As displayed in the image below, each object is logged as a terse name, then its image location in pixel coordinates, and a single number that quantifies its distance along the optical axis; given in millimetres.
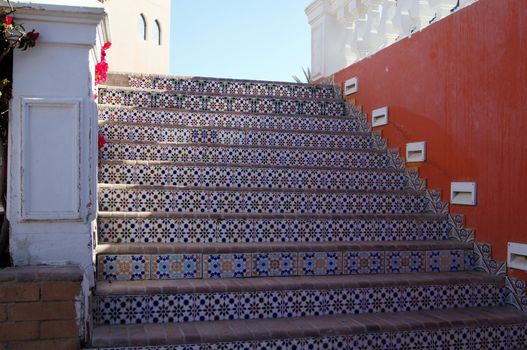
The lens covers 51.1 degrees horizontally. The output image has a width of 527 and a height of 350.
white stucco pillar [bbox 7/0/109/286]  2844
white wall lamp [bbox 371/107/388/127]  5488
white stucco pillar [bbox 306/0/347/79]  6707
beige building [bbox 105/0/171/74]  13836
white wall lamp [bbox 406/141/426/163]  4914
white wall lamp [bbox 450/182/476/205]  4277
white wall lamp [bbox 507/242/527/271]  3746
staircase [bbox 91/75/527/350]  3238
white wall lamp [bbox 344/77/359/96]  6062
